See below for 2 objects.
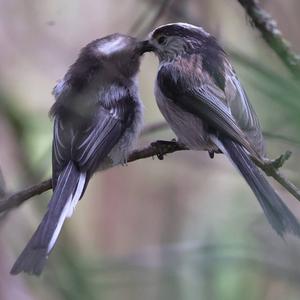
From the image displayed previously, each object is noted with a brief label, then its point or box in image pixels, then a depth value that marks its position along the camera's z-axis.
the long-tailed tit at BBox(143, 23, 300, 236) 5.51
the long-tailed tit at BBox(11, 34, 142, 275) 4.91
